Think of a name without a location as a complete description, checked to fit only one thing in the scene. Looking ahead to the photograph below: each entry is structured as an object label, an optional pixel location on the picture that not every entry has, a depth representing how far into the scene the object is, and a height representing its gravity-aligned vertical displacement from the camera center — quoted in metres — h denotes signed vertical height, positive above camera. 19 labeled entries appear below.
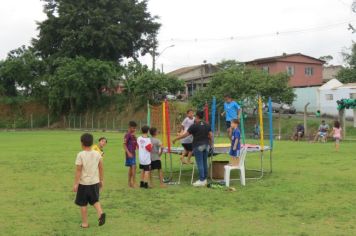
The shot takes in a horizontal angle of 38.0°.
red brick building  67.94 +7.71
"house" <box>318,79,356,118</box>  48.88 +2.78
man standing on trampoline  16.67 +0.47
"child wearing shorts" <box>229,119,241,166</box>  13.19 -0.50
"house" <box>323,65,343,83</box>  80.13 +8.35
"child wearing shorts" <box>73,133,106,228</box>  8.69 -0.89
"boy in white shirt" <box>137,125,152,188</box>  13.05 -0.68
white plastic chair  13.04 -1.15
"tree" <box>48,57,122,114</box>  55.16 +4.97
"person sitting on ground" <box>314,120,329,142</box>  31.80 -0.61
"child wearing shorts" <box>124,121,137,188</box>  13.27 -0.64
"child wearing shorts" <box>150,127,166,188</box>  13.49 -0.75
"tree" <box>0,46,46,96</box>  61.44 +6.91
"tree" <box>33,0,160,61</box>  57.66 +11.22
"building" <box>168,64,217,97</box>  72.71 +7.88
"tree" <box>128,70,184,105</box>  52.50 +4.13
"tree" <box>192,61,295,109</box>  43.51 +3.23
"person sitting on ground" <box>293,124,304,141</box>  34.41 -0.64
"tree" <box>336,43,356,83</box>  62.03 +6.30
